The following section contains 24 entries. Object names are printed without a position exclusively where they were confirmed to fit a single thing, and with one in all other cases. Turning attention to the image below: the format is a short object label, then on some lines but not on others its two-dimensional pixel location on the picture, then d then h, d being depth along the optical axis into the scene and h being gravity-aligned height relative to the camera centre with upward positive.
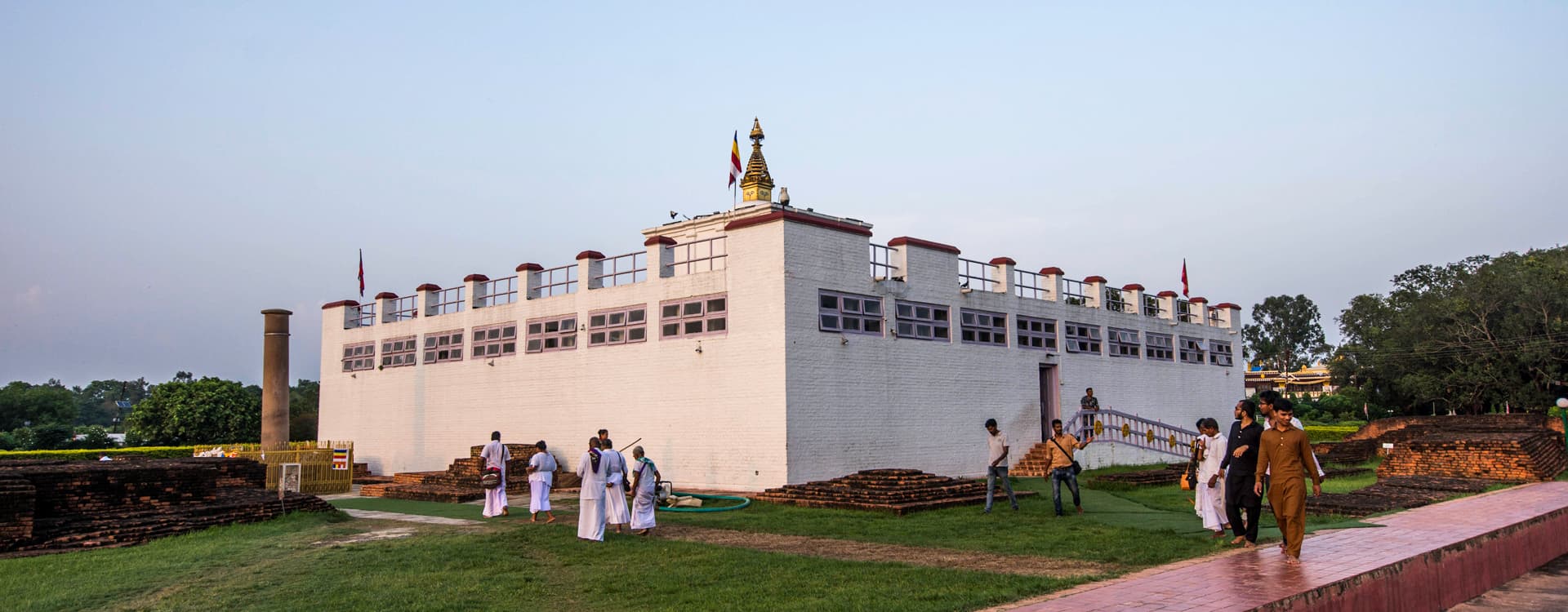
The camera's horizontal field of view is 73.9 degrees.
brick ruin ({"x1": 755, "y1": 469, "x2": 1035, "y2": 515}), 18.16 -1.51
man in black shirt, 11.53 -0.77
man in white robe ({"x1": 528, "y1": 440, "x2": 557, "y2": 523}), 17.38 -1.08
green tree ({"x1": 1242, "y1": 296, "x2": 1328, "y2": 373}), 102.94 +6.63
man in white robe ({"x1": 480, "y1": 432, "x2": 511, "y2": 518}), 18.25 -0.83
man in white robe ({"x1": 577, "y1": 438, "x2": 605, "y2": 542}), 14.48 -1.28
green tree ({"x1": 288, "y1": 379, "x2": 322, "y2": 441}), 48.81 +0.42
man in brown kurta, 10.15 -0.69
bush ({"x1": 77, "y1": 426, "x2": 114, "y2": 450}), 50.30 -0.65
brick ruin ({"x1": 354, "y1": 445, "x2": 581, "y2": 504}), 22.55 -1.53
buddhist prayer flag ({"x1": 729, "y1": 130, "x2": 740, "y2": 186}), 28.16 +6.82
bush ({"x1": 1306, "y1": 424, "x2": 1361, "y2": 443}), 44.00 -1.37
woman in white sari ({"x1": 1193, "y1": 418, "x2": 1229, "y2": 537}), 12.92 -0.99
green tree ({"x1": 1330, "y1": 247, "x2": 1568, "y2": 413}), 45.78 +2.70
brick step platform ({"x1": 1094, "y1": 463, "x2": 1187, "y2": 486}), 22.44 -1.58
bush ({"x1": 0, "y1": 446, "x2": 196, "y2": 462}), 32.12 -0.88
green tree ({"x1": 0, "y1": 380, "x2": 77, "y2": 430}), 70.69 +1.35
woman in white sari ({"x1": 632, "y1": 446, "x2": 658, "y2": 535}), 14.89 -1.18
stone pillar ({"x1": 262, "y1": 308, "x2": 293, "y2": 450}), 31.78 +1.39
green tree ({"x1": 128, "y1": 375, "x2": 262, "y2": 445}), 41.94 +0.35
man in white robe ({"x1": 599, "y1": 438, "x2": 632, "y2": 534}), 15.06 -1.11
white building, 21.81 +1.30
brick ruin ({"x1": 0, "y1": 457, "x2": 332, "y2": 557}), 14.44 -1.28
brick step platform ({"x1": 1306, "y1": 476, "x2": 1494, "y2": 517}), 15.67 -1.60
